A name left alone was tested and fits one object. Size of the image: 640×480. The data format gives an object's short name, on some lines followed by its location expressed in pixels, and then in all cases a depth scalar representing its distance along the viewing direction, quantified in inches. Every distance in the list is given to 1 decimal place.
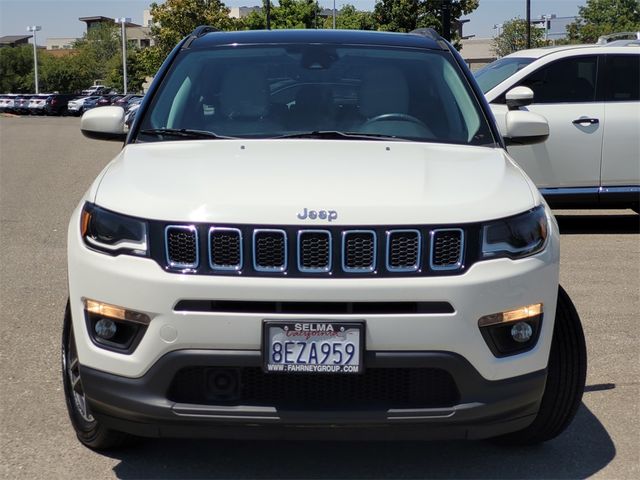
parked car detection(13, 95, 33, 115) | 2812.5
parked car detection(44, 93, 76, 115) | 2748.5
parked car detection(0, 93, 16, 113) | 2910.9
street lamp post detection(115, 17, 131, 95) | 2938.0
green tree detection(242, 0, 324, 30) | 2429.9
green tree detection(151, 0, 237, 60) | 2418.8
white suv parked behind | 378.0
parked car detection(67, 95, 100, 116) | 2621.8
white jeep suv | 128.7
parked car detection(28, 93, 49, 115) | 2768.2
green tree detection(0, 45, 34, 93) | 4379.9
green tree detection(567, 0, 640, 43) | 3499.0
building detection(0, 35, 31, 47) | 6601.4
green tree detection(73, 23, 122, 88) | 4648.1
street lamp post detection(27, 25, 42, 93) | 3513.8
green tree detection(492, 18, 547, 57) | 2694.4
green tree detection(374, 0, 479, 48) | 1863.9
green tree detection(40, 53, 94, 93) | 4466.0
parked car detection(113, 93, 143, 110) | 2156.0
